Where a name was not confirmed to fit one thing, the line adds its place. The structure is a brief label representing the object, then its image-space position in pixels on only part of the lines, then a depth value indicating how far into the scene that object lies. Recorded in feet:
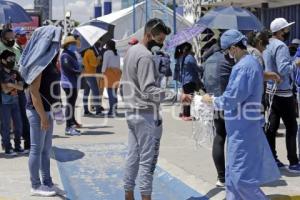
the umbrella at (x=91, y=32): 62.73
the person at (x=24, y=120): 38.48
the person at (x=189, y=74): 53.81
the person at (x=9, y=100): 35.99
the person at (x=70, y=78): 47.53
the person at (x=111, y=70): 58.77
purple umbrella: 60.05
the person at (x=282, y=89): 30.50
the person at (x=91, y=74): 60.46
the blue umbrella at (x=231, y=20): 48.95
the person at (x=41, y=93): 25.83
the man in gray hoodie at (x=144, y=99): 23.24
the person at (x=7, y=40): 37.13
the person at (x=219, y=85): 27.72
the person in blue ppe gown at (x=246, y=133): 22.69
